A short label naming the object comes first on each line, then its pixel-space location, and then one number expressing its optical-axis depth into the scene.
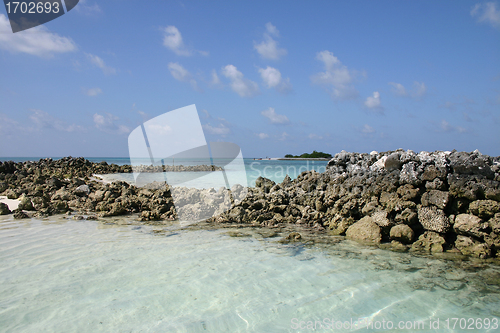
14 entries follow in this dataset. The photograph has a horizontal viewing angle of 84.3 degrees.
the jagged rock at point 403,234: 5.06
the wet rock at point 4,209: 7.59
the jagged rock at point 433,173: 5.38
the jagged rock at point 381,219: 5.38
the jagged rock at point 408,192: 5.52
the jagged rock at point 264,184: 9.87
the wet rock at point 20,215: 7.07
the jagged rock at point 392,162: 6.31
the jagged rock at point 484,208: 4.63
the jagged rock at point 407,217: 5.24
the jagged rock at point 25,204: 7.87
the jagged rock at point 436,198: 5.05
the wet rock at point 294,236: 5.57
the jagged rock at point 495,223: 4.51
